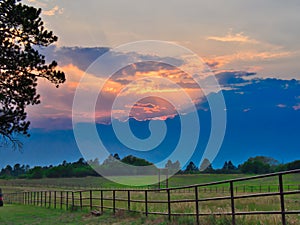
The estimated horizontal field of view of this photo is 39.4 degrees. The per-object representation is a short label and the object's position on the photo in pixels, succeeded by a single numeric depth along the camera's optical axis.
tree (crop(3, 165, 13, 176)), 155.81
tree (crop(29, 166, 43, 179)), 125.24
